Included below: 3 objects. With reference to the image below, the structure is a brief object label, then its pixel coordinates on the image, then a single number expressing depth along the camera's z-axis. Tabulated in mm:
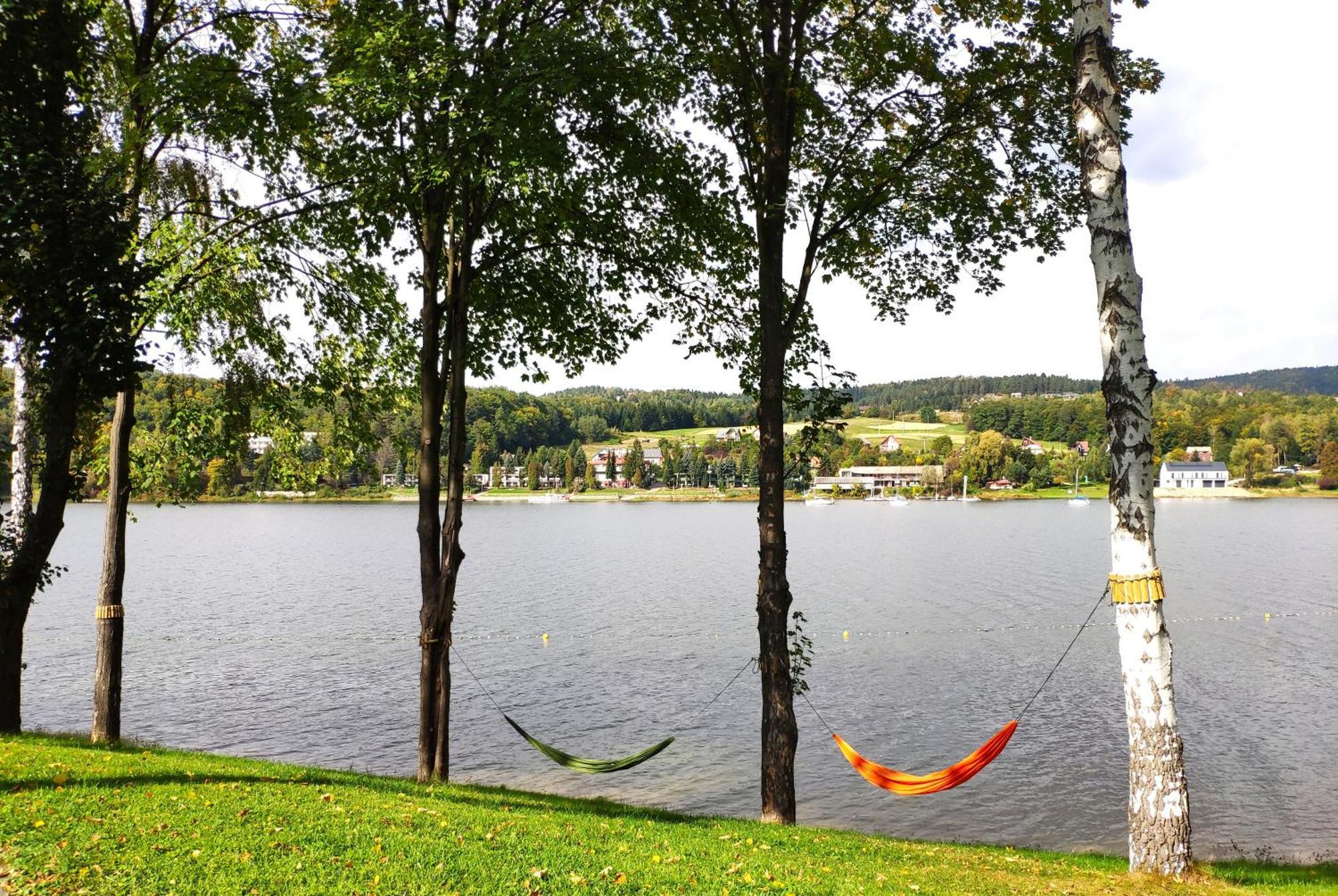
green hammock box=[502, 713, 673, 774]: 12109
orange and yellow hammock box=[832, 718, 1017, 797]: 10711
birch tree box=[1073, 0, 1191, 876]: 6891
